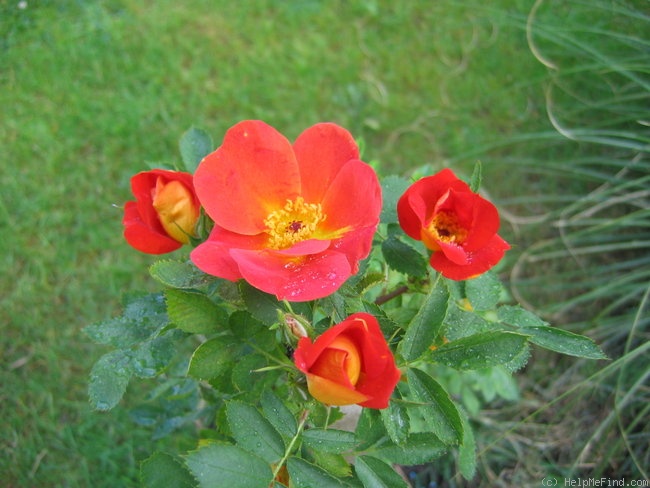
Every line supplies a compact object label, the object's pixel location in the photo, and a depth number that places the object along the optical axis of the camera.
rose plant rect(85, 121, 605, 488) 0.20
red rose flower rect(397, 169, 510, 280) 0.21
